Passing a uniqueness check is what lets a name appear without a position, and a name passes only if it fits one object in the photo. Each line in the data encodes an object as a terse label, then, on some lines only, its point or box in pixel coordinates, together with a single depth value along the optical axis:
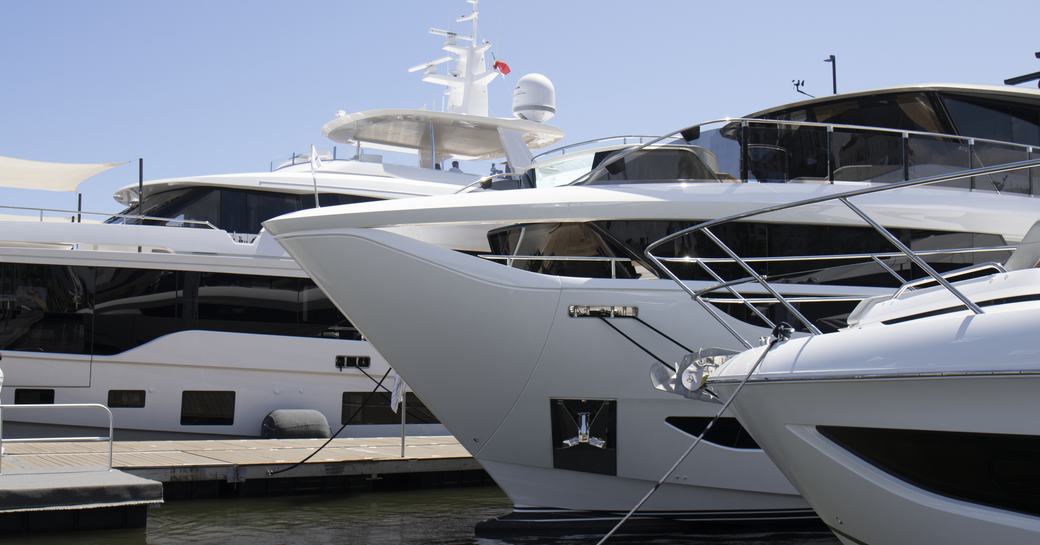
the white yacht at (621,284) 8.39
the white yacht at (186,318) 13.30
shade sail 15.70
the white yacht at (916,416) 4.31
